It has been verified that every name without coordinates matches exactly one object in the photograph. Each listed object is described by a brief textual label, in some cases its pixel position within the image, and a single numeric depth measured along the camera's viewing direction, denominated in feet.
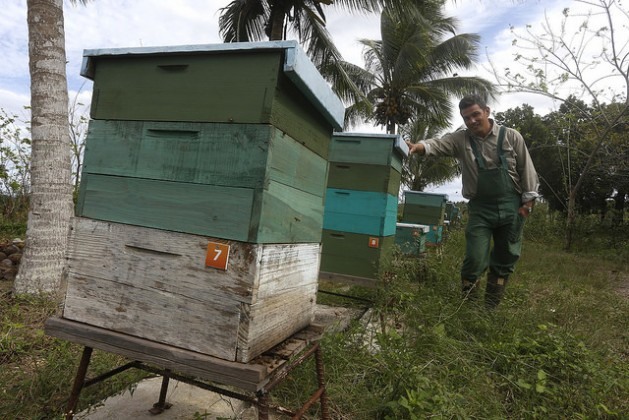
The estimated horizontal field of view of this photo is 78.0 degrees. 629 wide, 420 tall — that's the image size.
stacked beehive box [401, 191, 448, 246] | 30.30
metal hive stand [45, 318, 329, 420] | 3.72
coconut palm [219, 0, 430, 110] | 26.53
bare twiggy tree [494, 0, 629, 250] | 24.17
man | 9.50
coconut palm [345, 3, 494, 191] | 43.83
